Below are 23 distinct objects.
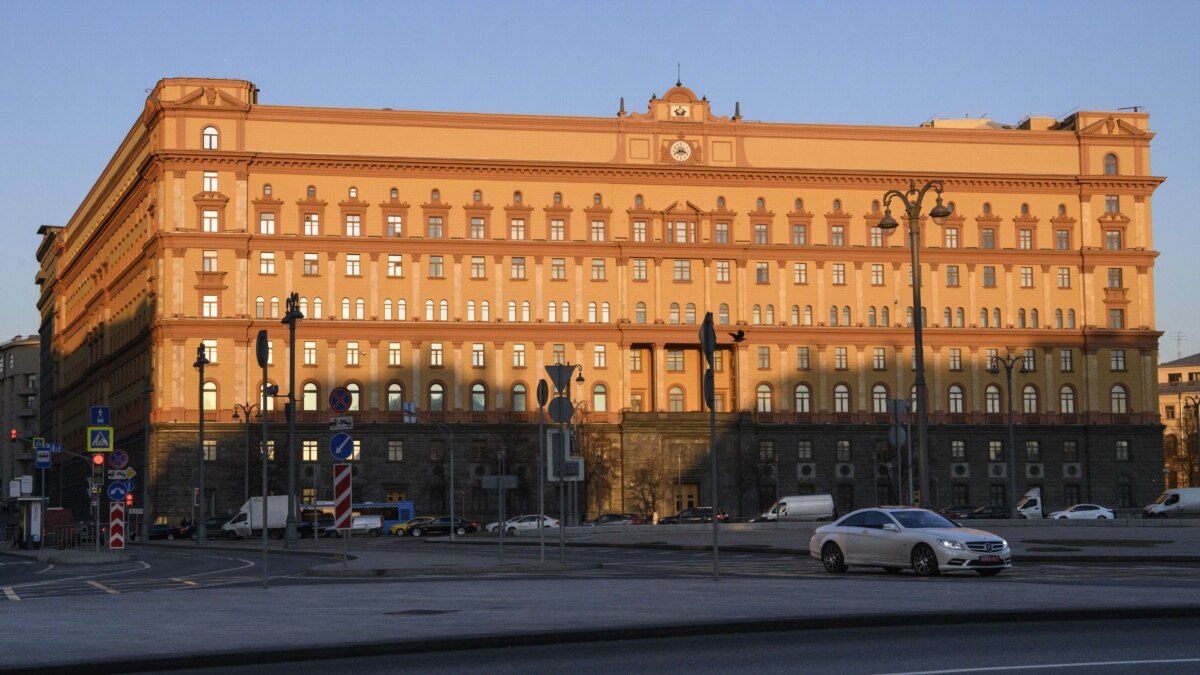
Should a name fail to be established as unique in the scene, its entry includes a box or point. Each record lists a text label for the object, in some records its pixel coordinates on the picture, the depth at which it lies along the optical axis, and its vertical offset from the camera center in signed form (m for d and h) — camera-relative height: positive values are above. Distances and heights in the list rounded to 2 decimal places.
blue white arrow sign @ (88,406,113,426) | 50.70 +1.75
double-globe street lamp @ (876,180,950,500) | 44.16 +3.66
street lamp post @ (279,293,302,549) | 60.06 +0.59
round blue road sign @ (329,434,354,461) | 32.69 +0.47
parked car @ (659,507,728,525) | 104.21 -3.17
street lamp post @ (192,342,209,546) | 81.25 -2.43
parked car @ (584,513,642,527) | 102.89 -3.25
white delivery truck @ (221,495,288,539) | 101.56 -2.99
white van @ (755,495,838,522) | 103.19 -2.79
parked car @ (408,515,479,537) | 102.38 -3.50
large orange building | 115.75 +12.37
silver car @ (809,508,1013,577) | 31.75 -1.58
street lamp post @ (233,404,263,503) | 104.25 +3.84
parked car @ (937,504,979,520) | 99.11 -3.04
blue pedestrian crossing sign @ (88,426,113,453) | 50.38 +1.05
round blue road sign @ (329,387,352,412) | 36.03 +1.52
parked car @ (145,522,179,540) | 104.38 -3.56
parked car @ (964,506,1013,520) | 104.11 -3.21
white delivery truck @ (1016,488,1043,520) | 109.44 -3.01
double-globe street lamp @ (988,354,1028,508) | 88.51 -0.34
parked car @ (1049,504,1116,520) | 102.25 -3.23
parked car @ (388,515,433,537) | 103.38 -3.46
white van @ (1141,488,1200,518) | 100.31 -2.79
